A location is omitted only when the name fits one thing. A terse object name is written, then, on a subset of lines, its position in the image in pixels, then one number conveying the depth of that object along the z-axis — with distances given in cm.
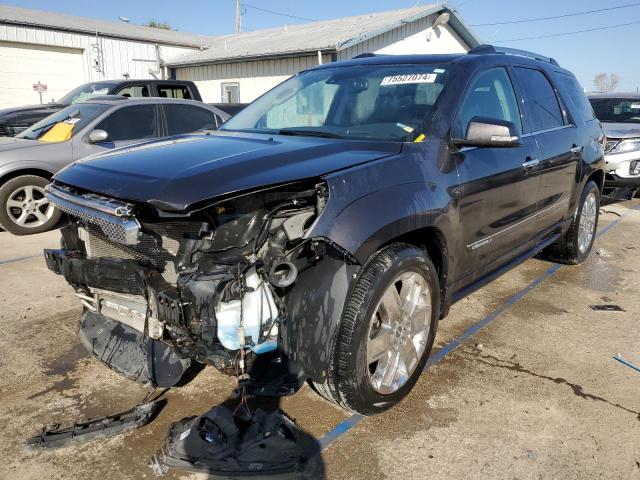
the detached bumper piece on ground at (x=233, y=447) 221
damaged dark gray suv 225
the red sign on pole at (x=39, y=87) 1970
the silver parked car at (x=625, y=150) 855
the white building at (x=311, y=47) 1559
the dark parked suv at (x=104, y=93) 895
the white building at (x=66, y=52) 1956
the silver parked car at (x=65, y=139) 628
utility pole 3812
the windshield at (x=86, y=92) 974
